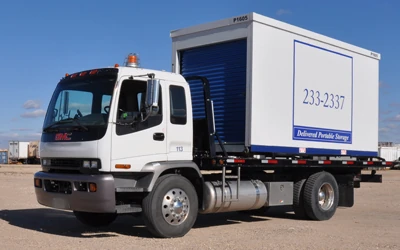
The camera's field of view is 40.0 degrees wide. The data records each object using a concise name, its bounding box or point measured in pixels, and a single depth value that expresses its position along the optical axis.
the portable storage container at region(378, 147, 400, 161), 65.25
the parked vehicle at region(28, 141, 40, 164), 65.38
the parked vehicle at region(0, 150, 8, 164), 66.94
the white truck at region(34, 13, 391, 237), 8.91
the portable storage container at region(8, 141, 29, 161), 65.44
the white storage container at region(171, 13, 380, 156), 10.70
